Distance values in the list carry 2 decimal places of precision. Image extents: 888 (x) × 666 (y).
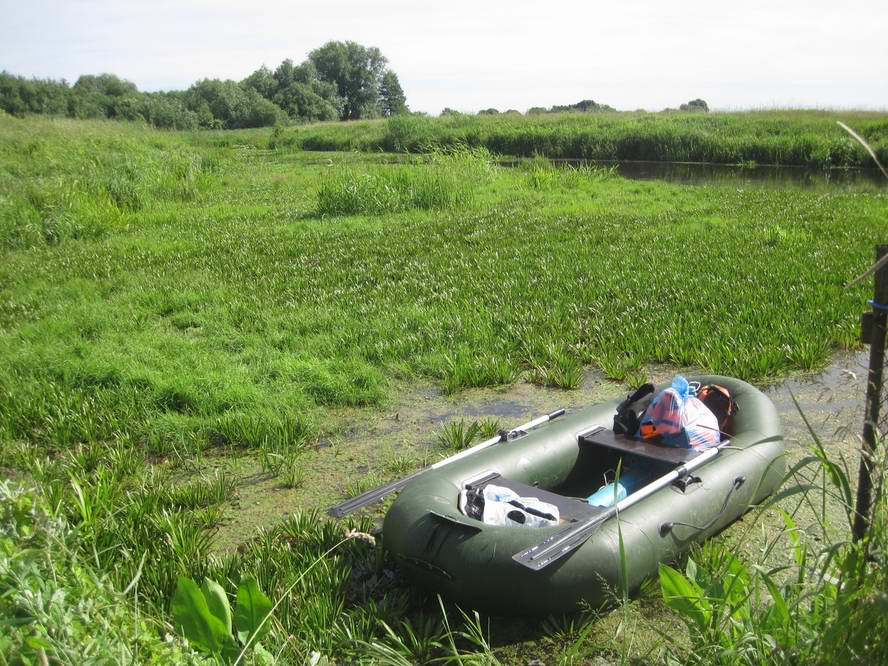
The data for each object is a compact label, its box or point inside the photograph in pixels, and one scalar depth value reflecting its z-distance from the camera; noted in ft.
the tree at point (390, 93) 276.62
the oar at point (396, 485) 11.61
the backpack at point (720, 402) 14.14
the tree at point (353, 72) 264.11
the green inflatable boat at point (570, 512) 9.86
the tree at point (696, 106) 124.83
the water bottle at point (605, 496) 12.14
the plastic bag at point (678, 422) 12.91
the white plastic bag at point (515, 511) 11.00
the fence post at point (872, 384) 7.41
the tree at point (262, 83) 234.79
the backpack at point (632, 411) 13.46
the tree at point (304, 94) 222.07
